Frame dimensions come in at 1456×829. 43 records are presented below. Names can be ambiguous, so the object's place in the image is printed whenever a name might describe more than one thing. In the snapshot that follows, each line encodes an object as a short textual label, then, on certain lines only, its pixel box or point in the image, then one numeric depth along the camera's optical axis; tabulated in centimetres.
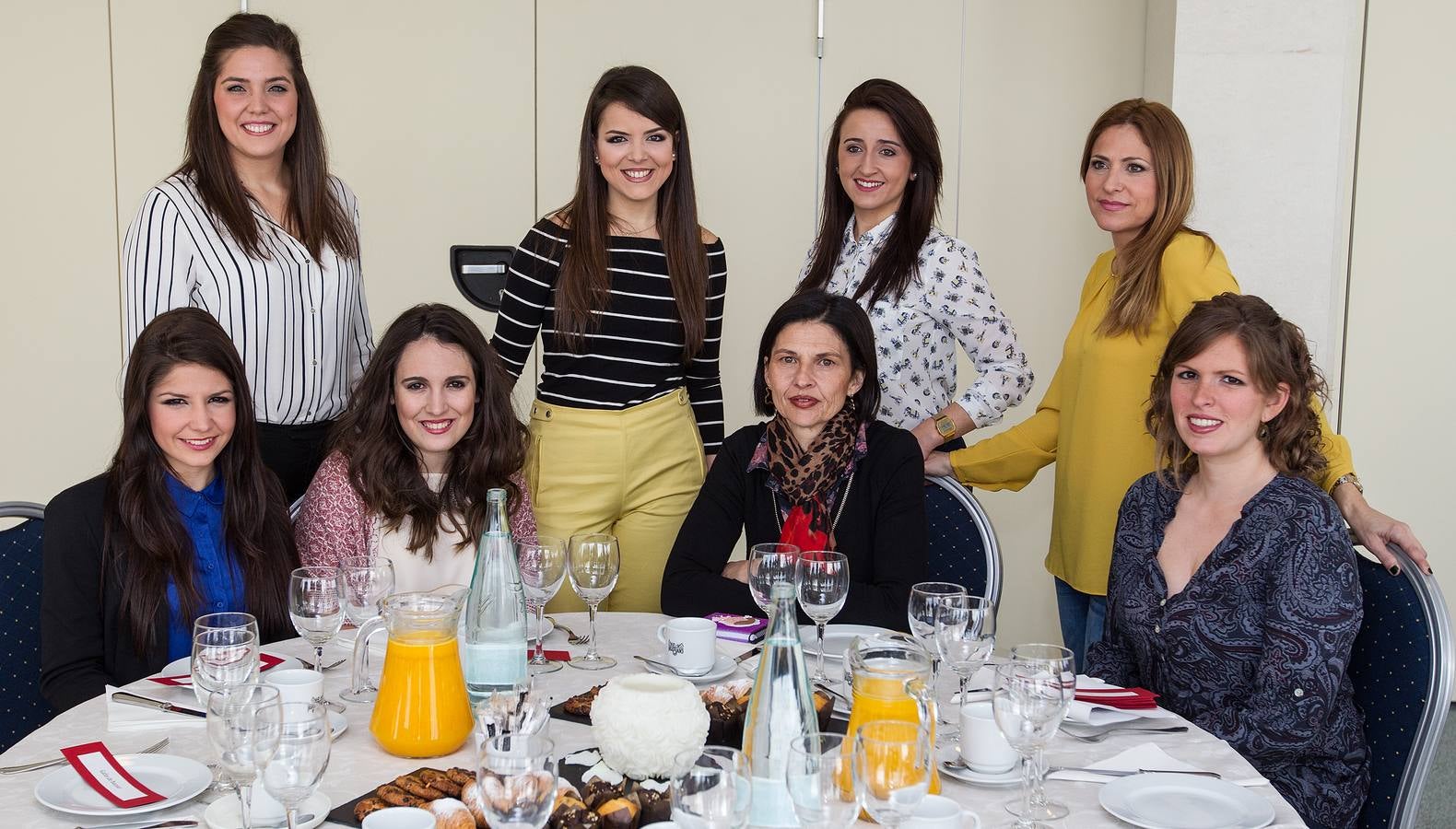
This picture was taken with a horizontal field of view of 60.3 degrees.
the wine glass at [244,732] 108
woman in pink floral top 215
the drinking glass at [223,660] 137
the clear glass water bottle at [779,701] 122
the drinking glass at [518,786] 103
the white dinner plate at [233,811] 118
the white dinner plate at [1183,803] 123
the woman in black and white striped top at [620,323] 249
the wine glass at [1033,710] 120
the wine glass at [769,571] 164
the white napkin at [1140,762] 133
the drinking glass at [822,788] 103
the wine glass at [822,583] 160
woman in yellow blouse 232
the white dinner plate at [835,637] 174
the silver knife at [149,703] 148
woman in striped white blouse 227
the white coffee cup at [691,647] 164
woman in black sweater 223
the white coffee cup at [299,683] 142
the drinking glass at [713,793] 103
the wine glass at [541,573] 168
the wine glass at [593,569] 172
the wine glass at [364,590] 156
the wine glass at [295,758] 108
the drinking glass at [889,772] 106
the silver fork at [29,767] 131
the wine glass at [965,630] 145
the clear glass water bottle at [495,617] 153
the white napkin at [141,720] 145
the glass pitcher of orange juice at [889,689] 124
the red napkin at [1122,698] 156
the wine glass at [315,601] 152
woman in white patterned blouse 254
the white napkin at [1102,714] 149
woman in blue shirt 186
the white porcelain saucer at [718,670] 163
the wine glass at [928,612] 148
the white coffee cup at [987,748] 133
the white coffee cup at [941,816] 113
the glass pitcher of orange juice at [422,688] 137
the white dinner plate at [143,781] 121
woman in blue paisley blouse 167
